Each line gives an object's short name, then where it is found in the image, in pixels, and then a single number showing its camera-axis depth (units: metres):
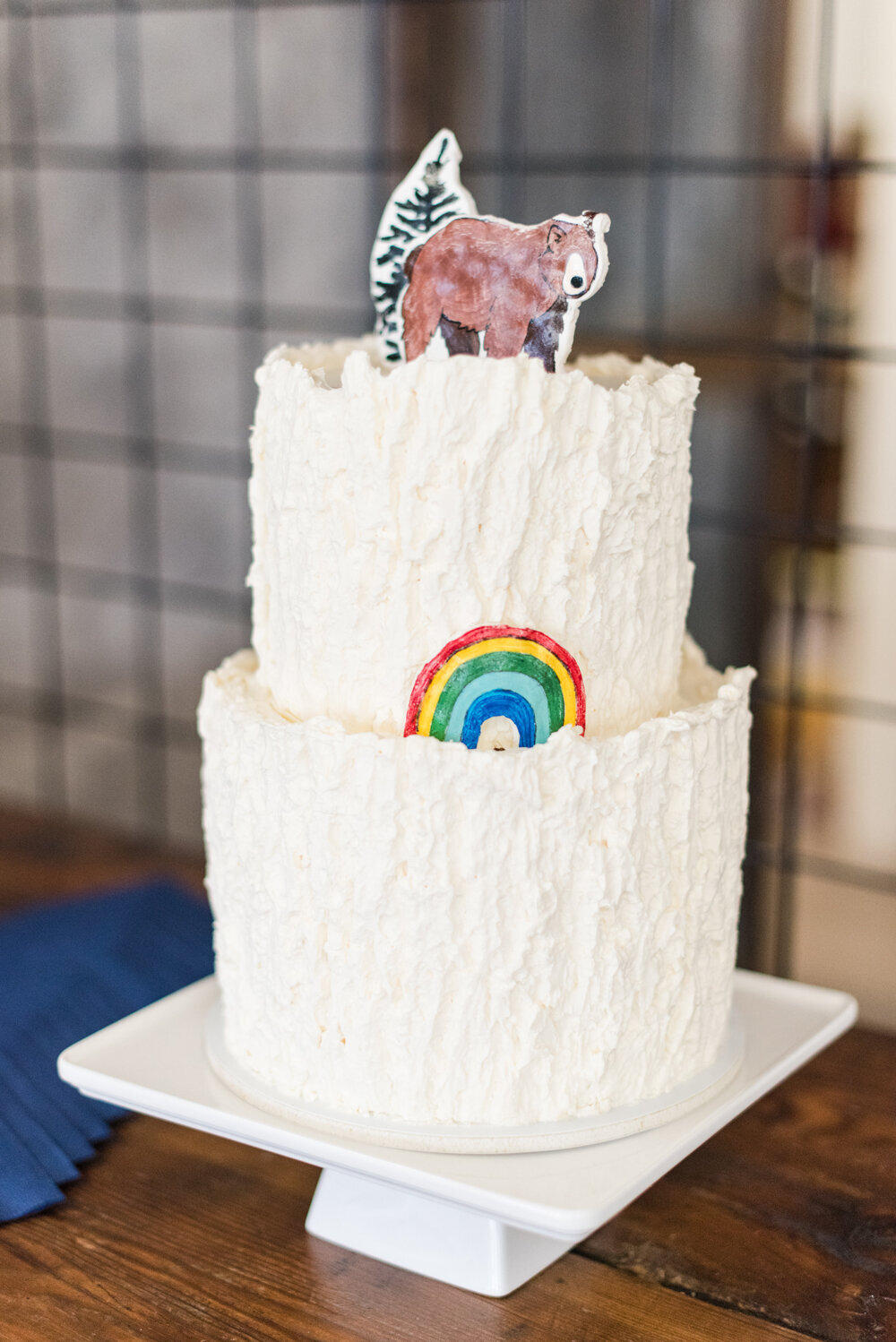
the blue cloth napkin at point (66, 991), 1.19
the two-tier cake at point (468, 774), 0.92
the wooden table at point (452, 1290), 1.00
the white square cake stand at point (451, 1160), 0.92
